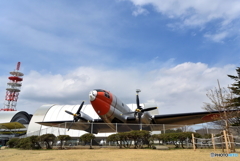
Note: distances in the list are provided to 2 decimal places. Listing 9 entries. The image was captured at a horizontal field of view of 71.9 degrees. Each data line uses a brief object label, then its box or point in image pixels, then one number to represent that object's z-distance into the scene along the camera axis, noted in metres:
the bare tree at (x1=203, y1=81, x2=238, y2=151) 12.05
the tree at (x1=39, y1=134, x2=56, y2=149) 17.77
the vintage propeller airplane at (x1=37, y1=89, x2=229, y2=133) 19.70
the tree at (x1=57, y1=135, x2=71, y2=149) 17.89
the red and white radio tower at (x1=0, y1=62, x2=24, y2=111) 80.31
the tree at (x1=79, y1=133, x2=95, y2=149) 17.77
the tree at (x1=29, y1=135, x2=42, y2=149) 18.08
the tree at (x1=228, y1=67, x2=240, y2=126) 27.17
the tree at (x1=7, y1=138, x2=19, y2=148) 22.92
